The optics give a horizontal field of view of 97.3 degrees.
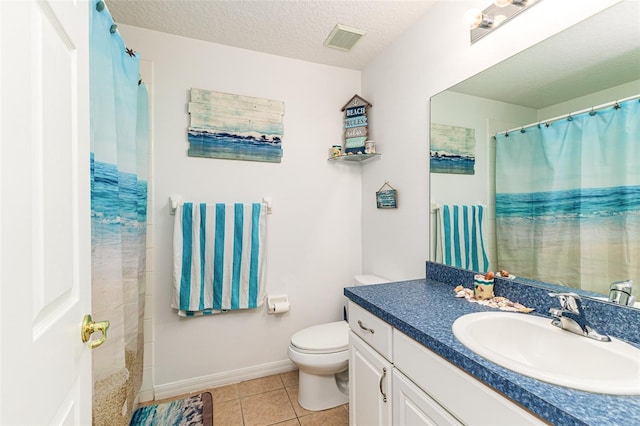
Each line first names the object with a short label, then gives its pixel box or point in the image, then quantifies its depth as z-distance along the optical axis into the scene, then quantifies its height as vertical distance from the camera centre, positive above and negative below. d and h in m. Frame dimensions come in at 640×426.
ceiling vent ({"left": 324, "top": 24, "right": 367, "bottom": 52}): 1.83 +1.18
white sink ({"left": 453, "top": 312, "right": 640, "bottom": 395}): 0.65 -0.41
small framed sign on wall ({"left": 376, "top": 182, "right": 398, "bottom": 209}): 1.97 +0.10
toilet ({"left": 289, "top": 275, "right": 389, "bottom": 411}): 1.68 -0.91
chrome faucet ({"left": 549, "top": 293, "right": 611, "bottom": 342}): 0.87 -0.35
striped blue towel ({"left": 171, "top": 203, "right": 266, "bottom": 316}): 1.87 -0.32
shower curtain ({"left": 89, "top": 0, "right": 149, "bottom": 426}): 1.07 +0.02
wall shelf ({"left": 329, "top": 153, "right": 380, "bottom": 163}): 2.17 +0.42
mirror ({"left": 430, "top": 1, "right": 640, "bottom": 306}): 0.94 +0.51
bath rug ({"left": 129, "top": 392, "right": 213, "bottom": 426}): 1.60 -1.20
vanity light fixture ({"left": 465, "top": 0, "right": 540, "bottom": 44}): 1.20 +0.88
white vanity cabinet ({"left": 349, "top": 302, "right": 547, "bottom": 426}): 0.73 -0.57
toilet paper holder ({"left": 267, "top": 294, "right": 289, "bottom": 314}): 2.05 -0.68
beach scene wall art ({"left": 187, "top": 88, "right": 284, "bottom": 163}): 1.93 +0.60
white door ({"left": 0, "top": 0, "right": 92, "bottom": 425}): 0.42 +0.00
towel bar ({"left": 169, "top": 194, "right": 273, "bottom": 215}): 1.85 +0.07
